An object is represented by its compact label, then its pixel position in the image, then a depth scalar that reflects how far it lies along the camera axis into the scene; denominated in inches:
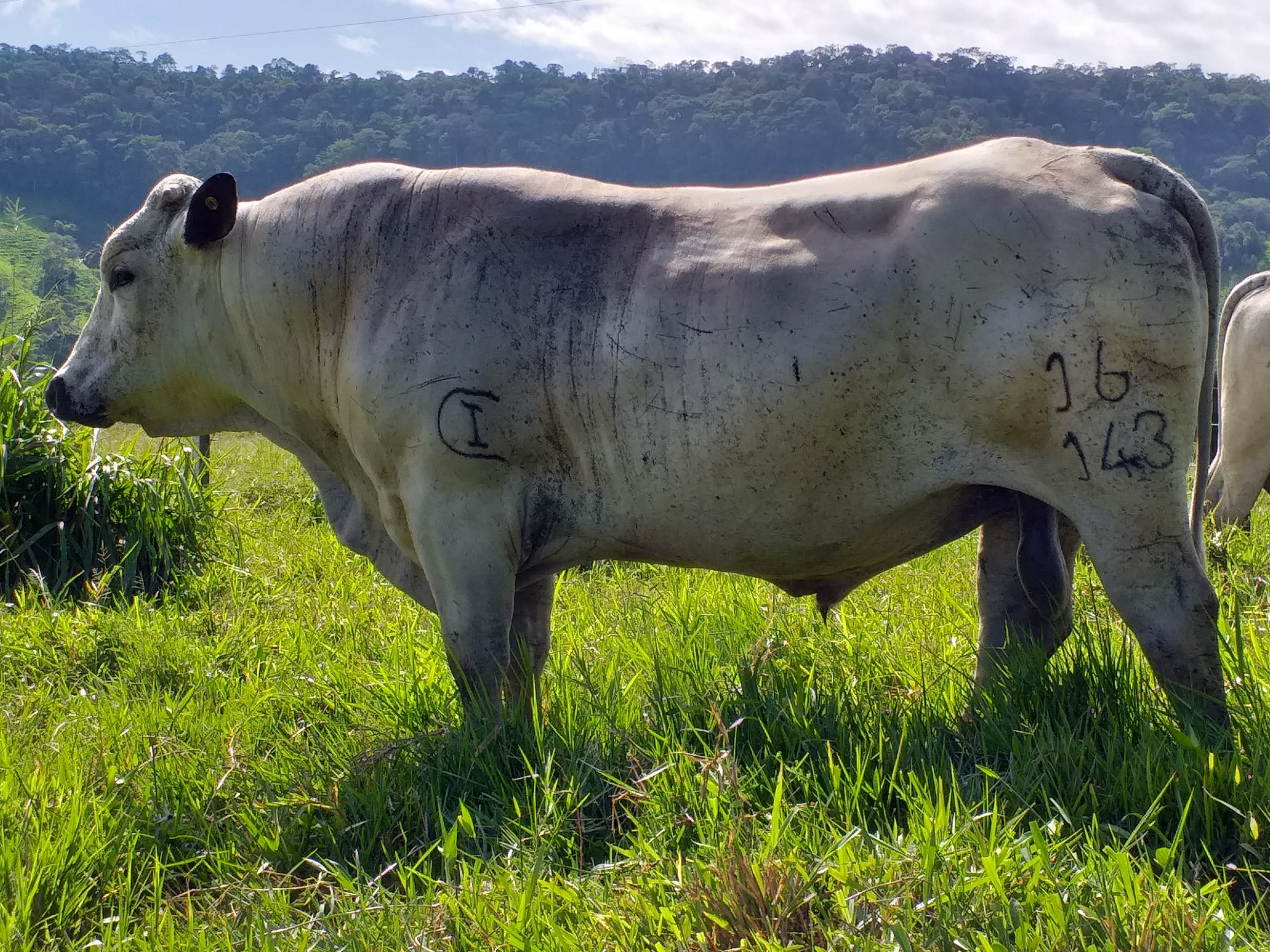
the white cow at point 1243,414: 279.7
